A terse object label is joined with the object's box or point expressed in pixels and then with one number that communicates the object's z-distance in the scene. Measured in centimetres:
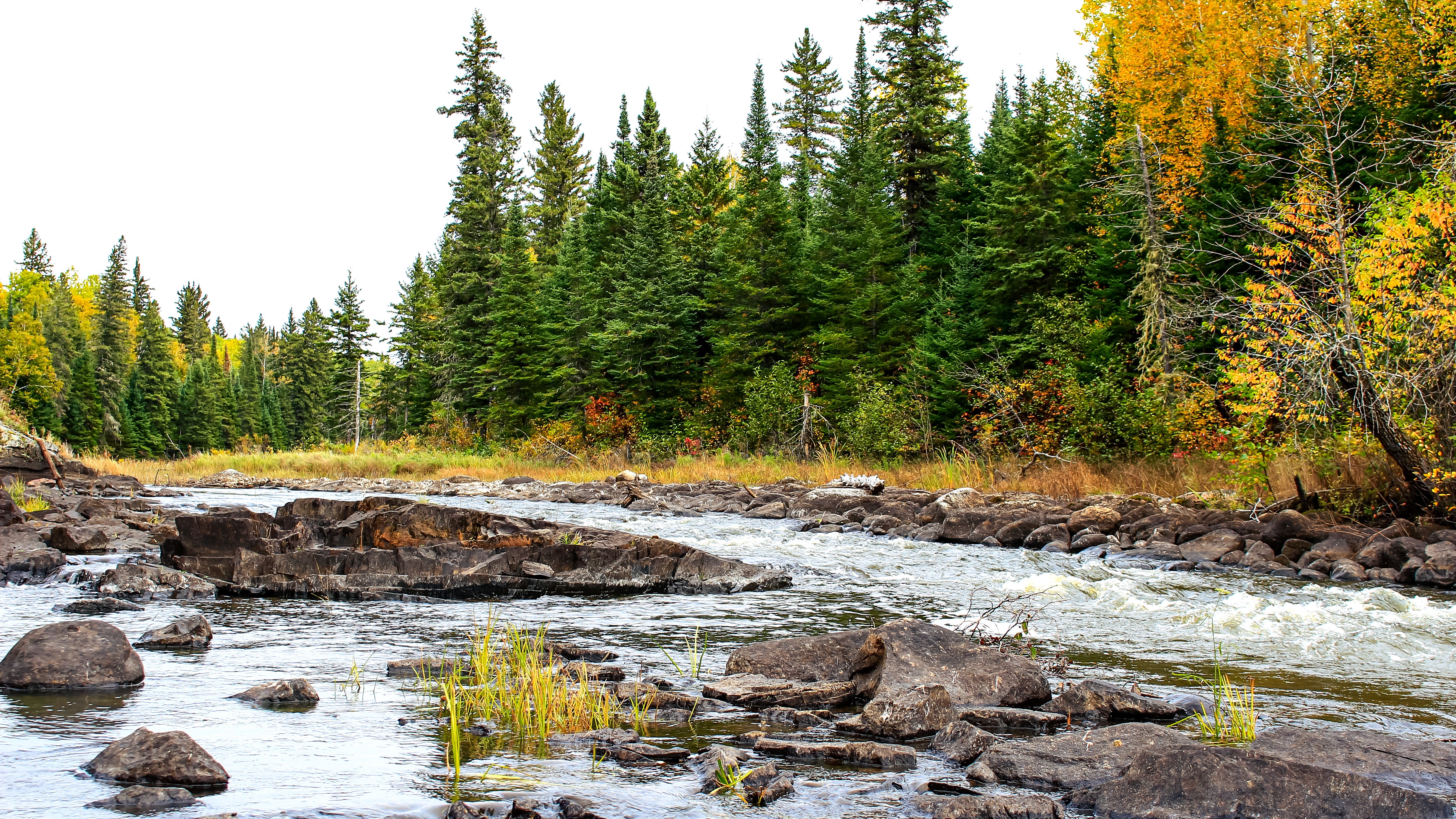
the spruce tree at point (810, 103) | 5372
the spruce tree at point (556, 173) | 5797
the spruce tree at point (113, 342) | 7225
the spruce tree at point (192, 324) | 10162
